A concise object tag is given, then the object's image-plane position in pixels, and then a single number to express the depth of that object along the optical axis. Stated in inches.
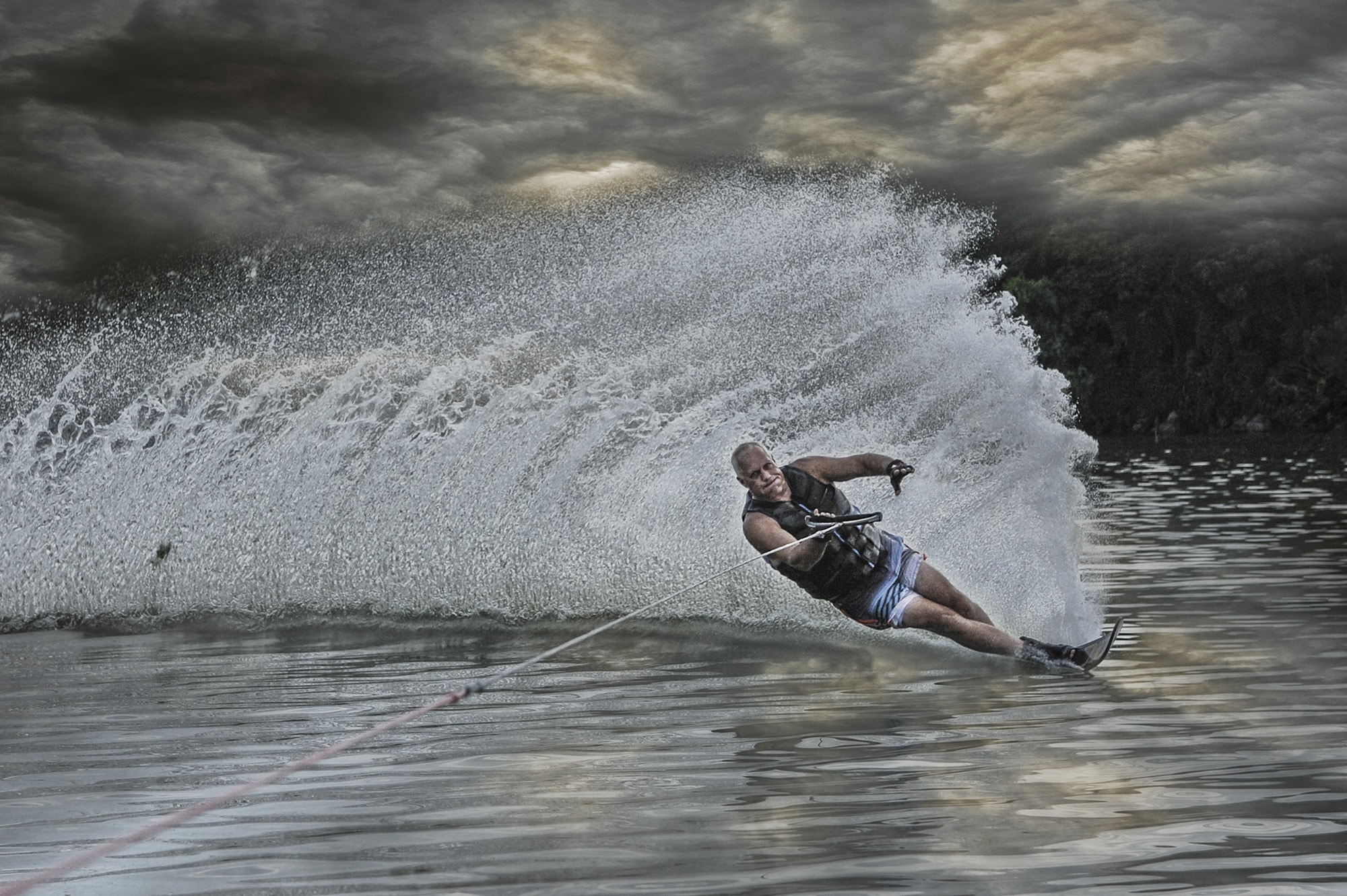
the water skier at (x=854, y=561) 628.1
